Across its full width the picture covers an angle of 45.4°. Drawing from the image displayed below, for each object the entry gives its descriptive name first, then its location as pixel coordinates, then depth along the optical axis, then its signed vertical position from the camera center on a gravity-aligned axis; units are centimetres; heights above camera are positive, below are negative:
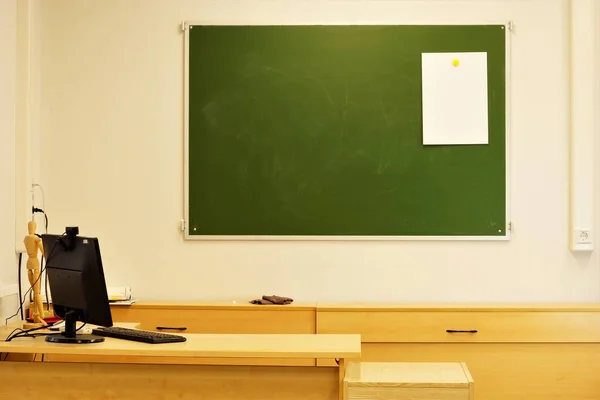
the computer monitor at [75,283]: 303 -36
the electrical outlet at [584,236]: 446 -23
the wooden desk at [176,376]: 305 -77
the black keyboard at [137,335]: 304 -59
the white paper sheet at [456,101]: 451 +62
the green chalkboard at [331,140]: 453 +38
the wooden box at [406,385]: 300 -78
